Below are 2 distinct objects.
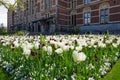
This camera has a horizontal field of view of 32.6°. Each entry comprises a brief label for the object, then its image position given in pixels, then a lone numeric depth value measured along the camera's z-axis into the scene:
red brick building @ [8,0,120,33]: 28.84
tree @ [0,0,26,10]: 28.52
